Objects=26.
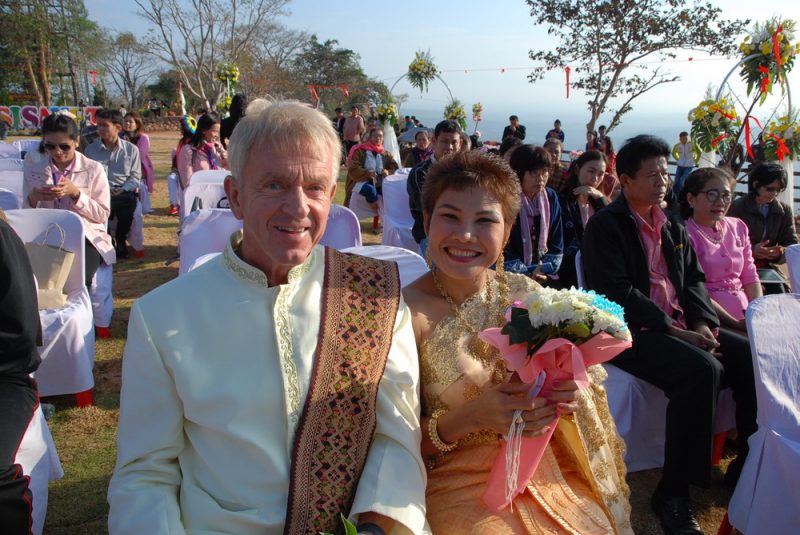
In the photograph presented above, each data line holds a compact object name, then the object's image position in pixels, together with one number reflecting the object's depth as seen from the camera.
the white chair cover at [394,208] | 6.70
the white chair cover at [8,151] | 8.53
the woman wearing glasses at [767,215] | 4.84
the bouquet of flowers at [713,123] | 6.23
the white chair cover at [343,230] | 4.25
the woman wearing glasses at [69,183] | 4.91
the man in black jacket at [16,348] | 2.04
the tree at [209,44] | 29.60
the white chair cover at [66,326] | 3.70
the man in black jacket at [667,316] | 2.93
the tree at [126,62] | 35.22
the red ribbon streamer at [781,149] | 6.10
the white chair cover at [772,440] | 2.43
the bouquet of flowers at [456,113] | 15.57
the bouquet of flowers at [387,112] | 13.91
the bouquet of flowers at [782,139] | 6.08
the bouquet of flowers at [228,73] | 15.00
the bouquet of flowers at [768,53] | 5.79
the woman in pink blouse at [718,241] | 3.88
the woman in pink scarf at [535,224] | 4.58
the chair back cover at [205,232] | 3.76
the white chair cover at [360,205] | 9.02
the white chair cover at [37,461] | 2.20
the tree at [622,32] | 15.84
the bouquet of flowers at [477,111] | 21.27
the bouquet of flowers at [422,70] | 16.62
